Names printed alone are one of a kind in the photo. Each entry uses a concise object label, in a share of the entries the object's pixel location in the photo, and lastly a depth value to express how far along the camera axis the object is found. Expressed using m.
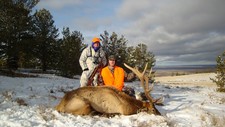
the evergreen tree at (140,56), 17.68
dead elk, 4.52
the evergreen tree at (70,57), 16.76
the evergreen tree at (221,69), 11.85
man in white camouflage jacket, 5.79
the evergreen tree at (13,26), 15.80
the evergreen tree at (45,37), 20.71
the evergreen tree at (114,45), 16.96
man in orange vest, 5.42
